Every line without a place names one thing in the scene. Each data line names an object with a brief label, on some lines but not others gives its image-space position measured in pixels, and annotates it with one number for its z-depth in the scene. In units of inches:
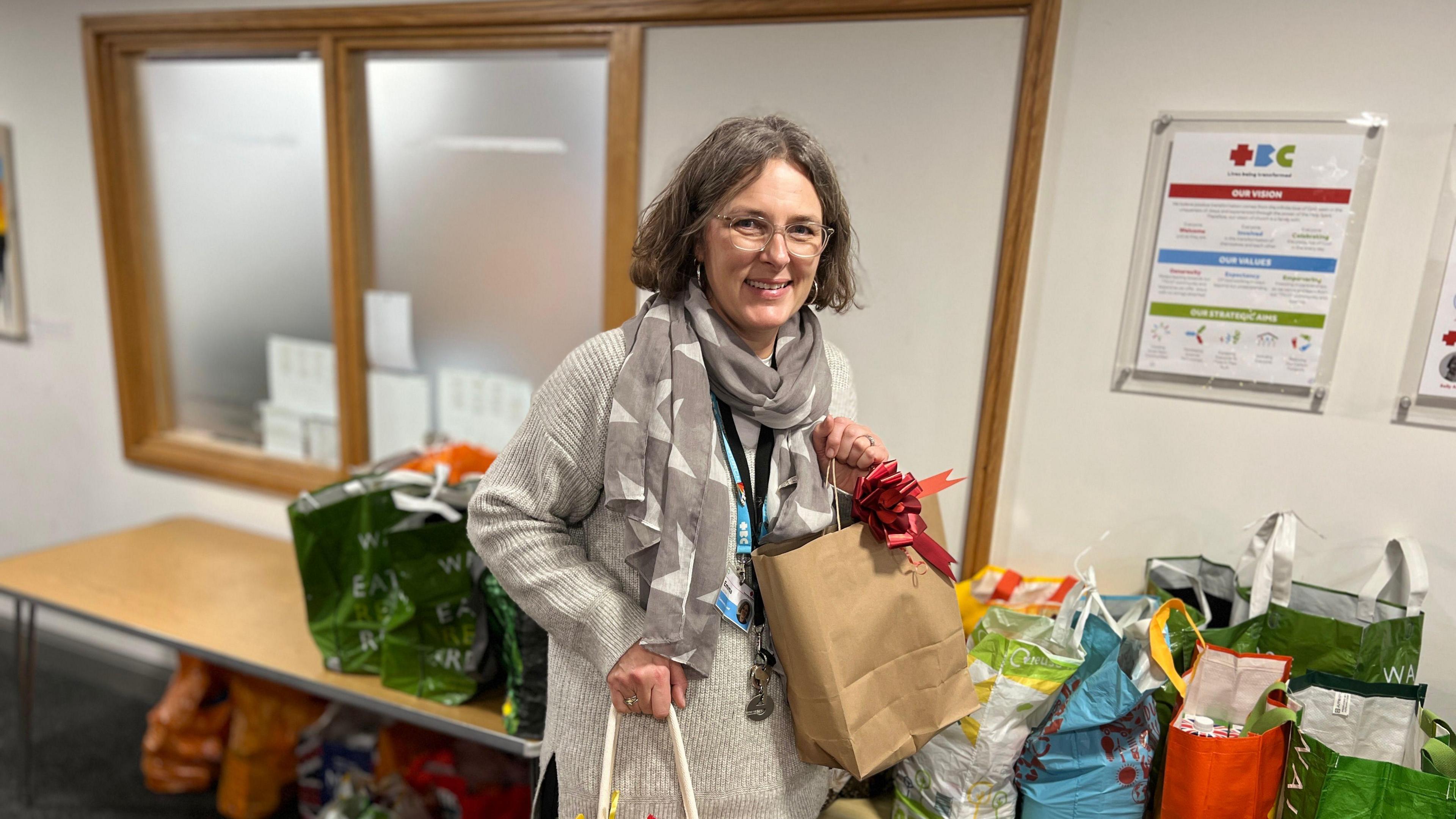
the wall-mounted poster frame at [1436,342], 59.4
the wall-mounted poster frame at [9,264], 109.7
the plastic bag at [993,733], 56.2
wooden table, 75.1
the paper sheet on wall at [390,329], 97.6
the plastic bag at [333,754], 90.2
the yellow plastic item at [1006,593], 69.2
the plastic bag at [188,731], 93.9
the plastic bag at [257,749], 92.2
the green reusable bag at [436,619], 70.5
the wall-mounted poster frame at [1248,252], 61.3
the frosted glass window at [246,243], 99.7
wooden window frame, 69.2
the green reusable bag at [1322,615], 58.0
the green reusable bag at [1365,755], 49.9
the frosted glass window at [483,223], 88.0
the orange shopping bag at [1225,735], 53.3
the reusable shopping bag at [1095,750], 55.6
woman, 45.3
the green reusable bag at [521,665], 67.9
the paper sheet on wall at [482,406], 95.5
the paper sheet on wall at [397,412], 99.1
